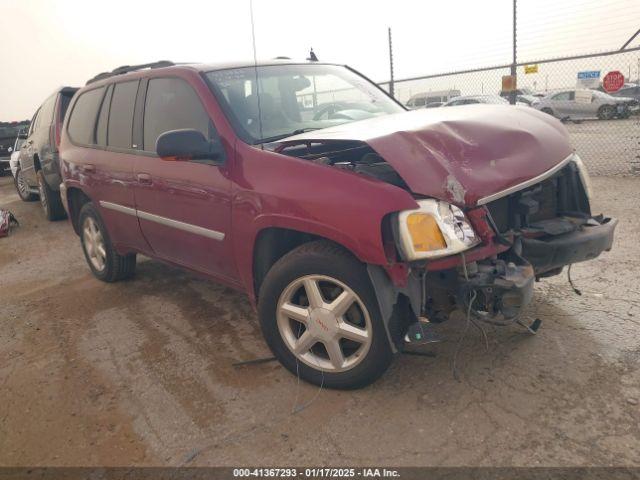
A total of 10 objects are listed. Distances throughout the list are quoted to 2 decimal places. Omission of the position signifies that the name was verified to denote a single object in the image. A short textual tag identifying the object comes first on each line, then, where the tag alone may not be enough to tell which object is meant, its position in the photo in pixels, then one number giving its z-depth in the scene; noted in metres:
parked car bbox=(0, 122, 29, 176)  16.47
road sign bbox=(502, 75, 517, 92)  8.54
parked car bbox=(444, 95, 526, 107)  16.59
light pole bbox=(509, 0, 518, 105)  8.33
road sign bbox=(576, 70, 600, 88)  10.30
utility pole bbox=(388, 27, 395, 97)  10.49
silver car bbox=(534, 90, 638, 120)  19.42
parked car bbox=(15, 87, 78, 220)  7.43
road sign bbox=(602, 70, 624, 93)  9.15
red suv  2.45
